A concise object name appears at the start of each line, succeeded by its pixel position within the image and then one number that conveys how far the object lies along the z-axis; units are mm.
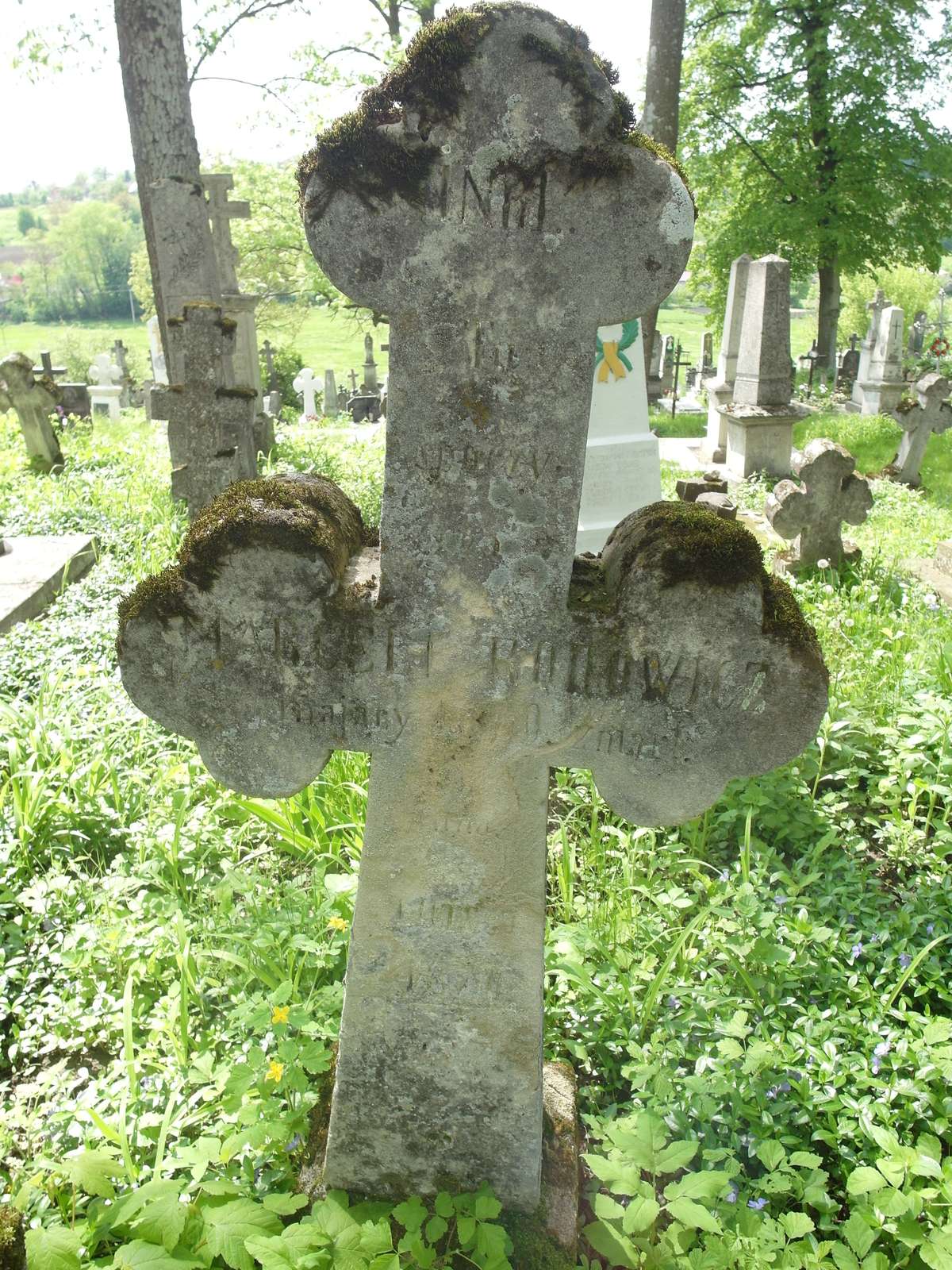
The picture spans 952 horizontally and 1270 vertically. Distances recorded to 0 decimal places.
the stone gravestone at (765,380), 9664
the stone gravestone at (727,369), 12062
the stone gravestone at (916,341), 24062
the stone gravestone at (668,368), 20703
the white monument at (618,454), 6336
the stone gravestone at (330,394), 21467
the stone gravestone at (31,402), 9039
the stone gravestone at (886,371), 15469
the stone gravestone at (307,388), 20969
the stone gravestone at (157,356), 13086
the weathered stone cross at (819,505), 6023
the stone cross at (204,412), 6262
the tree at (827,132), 20344
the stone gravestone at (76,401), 13984
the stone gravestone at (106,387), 18422
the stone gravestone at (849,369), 20781
